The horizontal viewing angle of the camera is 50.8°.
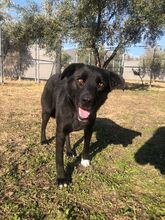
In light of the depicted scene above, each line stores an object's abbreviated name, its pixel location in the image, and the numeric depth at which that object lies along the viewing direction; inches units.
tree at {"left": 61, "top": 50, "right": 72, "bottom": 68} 695.6
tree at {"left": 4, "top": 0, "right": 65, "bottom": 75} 422.3
